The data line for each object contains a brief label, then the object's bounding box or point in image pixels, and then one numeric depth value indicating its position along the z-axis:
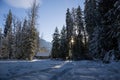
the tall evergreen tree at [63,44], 23.96
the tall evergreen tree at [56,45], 25.86
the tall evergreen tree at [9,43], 22.42
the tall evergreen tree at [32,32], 17.80
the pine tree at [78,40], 21.57
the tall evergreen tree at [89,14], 17.80
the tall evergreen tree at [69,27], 23.97
